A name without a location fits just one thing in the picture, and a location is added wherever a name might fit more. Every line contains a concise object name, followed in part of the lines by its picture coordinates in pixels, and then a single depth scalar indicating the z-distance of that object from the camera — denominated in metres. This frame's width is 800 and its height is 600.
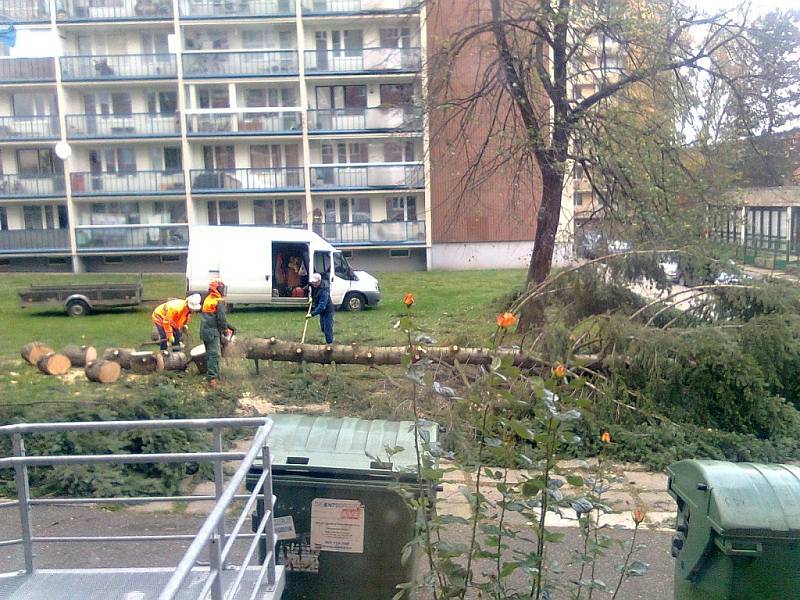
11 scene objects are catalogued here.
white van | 21.47
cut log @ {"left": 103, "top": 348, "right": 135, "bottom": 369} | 11.98
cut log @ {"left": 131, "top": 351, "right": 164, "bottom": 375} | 11.84
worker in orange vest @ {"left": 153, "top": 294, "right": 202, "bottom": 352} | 13.33
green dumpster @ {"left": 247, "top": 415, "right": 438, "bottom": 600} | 3.89
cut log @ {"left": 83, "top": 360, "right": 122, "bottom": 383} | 11.25
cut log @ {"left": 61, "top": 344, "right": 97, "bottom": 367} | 12.59
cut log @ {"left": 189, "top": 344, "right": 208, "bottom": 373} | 11.60
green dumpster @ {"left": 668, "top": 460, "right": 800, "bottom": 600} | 3.19
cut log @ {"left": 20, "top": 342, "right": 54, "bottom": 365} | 12.75
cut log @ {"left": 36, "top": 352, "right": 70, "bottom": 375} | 12.36
